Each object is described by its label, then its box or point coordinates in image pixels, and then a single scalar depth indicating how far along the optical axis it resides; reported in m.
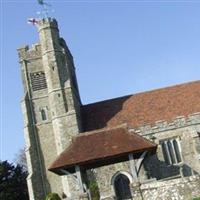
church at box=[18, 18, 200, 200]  32.38
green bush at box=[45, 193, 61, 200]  30.82
